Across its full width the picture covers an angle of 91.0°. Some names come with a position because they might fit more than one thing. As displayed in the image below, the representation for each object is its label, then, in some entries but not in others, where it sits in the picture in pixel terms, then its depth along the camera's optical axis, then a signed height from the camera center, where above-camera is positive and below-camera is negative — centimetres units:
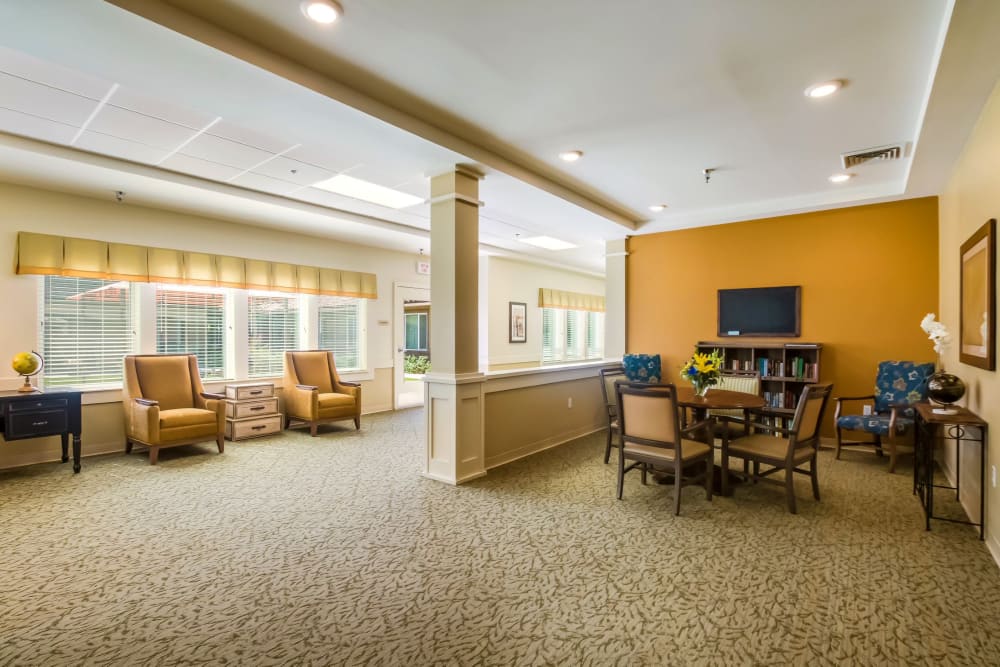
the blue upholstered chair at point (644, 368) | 636 -44
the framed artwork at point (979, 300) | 284 +22
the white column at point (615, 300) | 690 +49
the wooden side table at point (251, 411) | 595 -95
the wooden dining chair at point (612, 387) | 493 -57
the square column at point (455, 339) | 417 -4
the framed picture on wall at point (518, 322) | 983 +25
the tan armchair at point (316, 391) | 622 -76
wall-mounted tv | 572 +28
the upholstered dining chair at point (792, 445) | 345 -83
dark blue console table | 424 -72
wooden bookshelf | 542 -37
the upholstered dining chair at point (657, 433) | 344 -72
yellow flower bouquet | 416 -32
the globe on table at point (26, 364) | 448 -28
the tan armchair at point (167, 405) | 491 -76
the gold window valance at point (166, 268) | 488 +79
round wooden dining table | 384 -55
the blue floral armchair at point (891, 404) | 450 -68
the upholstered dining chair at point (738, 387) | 425 -53
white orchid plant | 371 +1
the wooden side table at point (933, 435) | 301 -67
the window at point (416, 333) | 1044 +3
